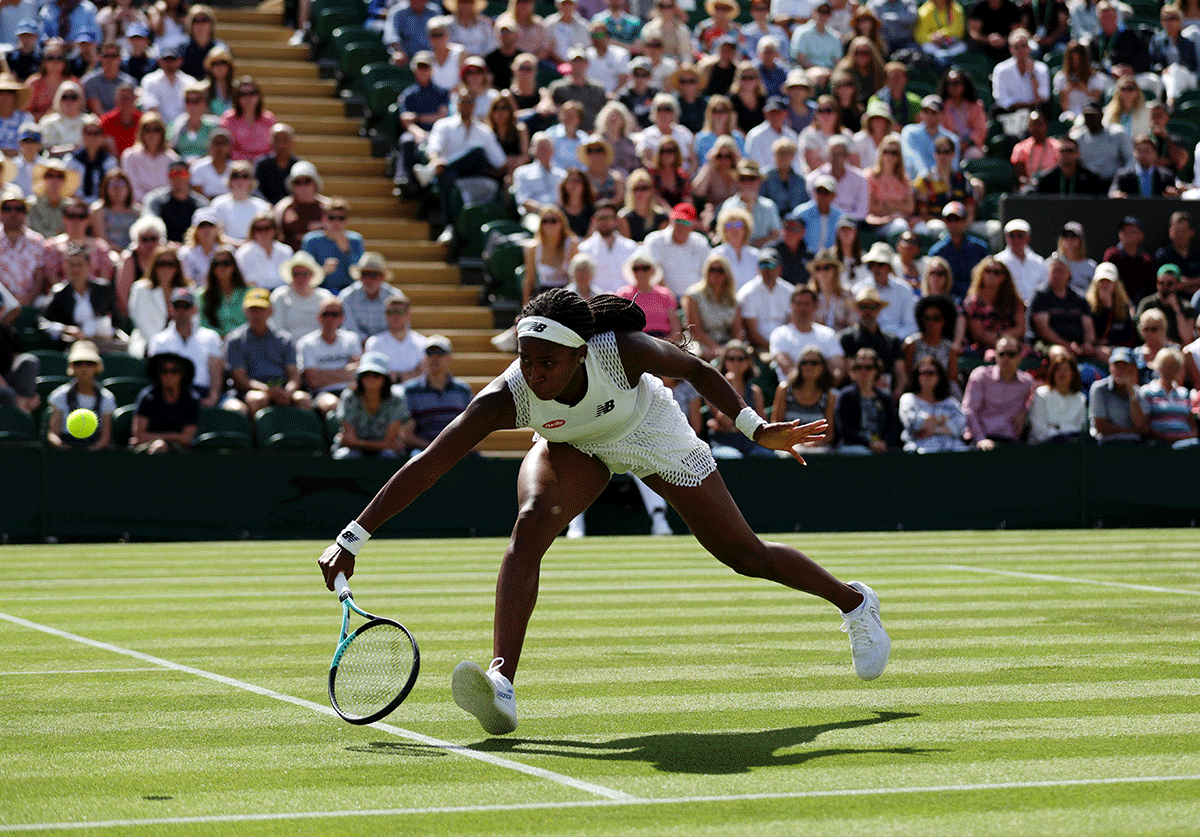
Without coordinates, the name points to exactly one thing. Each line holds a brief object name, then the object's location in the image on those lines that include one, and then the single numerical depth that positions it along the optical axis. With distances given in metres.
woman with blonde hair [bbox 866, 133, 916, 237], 18.77
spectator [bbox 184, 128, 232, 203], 17.25
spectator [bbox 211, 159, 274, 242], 16.72
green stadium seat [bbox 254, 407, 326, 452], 14.97
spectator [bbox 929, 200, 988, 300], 18.28
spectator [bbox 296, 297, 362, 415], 15.68
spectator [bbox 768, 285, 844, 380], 16.34
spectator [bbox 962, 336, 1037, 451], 16.66
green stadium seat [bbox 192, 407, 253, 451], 14.70
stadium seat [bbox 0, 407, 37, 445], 13.96
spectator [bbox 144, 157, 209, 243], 16.47
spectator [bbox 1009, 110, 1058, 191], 19.97
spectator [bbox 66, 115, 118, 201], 16.77
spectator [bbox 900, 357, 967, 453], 16.41
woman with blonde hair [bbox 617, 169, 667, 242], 17.56
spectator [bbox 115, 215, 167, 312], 15.53
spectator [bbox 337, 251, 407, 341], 16.23
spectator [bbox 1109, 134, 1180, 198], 19.80
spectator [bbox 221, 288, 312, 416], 15.15
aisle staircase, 17.84
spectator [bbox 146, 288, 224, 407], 14.76
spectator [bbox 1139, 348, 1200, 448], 17.02
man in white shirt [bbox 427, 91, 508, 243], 18.14
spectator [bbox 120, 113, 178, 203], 16.75
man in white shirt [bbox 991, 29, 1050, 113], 21.42
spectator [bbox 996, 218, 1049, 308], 18.22
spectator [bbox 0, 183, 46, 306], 15.20
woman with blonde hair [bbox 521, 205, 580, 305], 16.61
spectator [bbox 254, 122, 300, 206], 17.45
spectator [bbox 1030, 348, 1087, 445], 16.86
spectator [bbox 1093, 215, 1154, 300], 18.94
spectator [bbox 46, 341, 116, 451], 14.21
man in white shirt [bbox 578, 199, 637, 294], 16.56
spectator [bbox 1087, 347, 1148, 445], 16.95
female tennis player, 5.55
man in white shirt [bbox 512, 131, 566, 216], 17.80
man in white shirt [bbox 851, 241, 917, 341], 17.34
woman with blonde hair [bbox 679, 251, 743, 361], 16.39
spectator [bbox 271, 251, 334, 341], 15.92
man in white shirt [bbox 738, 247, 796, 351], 16.86
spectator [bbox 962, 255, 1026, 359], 17.34
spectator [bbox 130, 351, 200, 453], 14.50
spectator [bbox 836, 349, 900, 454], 16.11
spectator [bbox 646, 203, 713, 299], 16.98
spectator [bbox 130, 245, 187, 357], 15.17
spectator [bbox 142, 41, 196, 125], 18.03
